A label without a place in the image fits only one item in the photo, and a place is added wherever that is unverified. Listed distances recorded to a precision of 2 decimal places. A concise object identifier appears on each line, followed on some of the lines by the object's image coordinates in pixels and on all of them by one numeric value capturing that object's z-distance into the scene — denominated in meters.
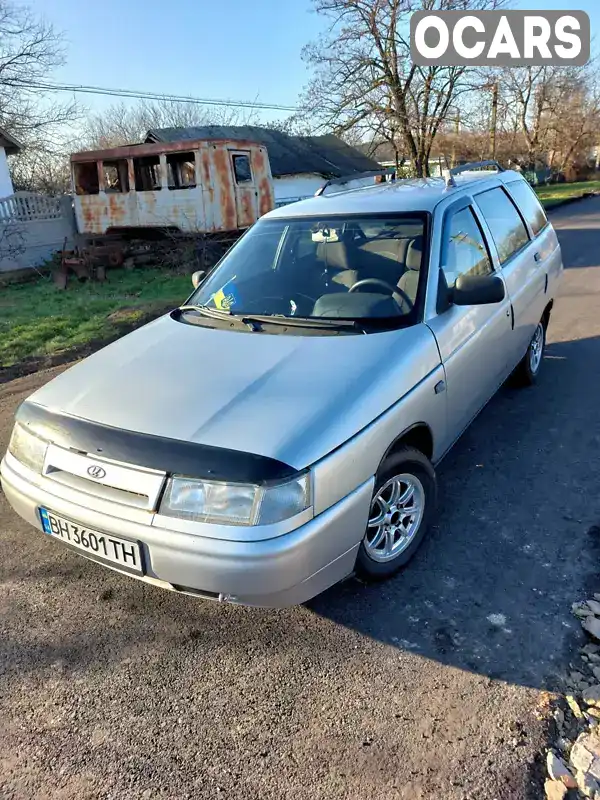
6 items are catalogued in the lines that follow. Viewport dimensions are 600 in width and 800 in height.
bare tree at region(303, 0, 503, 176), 23.02
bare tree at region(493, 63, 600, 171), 47.16
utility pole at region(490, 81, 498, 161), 23.98
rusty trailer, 13.61
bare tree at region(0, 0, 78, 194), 26.39
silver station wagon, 2.20
